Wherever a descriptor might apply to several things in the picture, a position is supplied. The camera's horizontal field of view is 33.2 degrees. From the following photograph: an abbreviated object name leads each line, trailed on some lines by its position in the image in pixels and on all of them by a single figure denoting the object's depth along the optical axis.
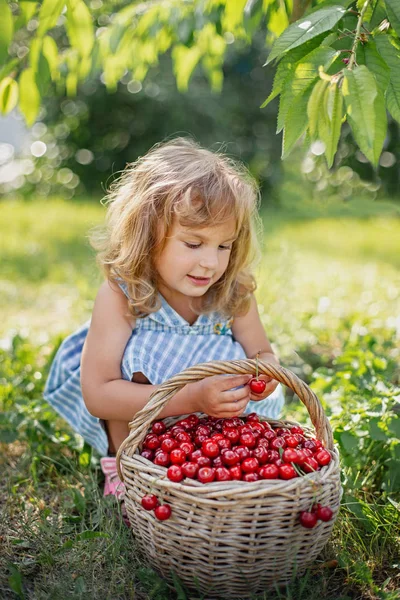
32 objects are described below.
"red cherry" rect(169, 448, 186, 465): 1.52
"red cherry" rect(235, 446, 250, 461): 1.54
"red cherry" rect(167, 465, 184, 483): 1.46
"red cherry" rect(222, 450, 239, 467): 1.51
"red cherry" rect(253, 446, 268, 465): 1.54
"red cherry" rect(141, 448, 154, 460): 1.60
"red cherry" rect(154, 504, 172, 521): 1.44
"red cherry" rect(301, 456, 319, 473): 1.52
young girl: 1.86
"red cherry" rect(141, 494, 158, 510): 1.46
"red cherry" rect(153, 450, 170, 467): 1.54
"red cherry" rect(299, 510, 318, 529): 1.43
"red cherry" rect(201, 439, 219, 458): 1.54
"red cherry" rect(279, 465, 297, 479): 1.48
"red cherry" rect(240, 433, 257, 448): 1.61
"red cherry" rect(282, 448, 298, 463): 1.51
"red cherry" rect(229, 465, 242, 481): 1.48
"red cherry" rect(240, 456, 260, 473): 1.50
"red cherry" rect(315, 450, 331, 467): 1.56
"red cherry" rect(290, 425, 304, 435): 1.73
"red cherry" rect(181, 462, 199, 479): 1.47
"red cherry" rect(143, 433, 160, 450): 1.63
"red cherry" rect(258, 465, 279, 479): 1.47
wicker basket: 1.42
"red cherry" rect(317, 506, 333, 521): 1.44
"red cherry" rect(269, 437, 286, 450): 1.59
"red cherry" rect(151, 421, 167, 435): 1.72
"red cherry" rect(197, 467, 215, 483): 1.46
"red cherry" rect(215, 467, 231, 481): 1.47
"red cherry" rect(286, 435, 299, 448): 1.61
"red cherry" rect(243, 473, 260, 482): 1.47
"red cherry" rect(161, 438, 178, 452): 1.58
